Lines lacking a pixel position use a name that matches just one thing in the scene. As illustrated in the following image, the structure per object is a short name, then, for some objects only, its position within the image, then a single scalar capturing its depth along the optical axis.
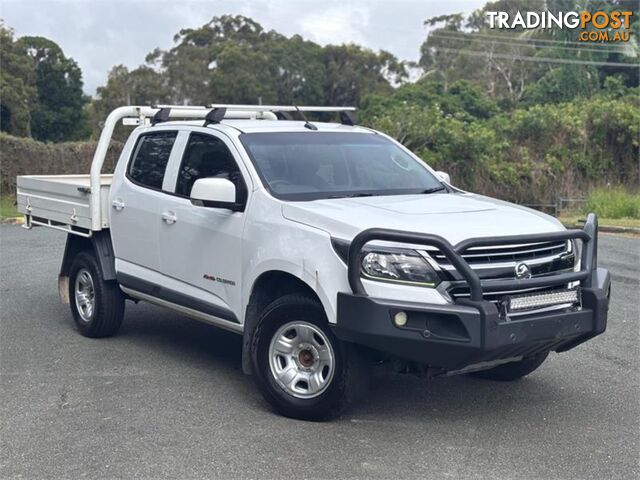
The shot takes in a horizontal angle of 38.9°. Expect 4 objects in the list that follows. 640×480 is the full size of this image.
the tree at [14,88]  46.25
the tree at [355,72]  68.69
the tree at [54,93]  55.03
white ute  5.21
